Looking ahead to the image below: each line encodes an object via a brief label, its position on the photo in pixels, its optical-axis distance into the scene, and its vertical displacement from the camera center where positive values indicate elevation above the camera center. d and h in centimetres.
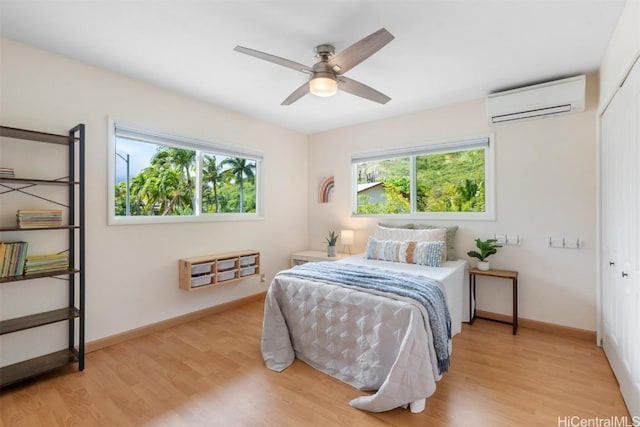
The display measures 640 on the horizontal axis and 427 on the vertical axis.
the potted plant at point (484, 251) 313 -38
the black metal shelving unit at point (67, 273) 207 -41
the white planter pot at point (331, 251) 417 -50
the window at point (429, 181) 342 +43
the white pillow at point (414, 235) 329 -22
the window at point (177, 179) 290 +41
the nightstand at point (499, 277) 296 -71
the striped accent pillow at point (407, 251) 305 -39
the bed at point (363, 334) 178 -84
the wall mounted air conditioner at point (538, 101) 270 +107
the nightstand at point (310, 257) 408 -58
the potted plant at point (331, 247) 417 -44
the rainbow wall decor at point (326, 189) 466 +40
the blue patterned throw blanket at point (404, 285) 197 -51
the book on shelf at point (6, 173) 202 +29
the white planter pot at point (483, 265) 315 -53
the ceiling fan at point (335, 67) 178 +99
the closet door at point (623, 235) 167 -14
